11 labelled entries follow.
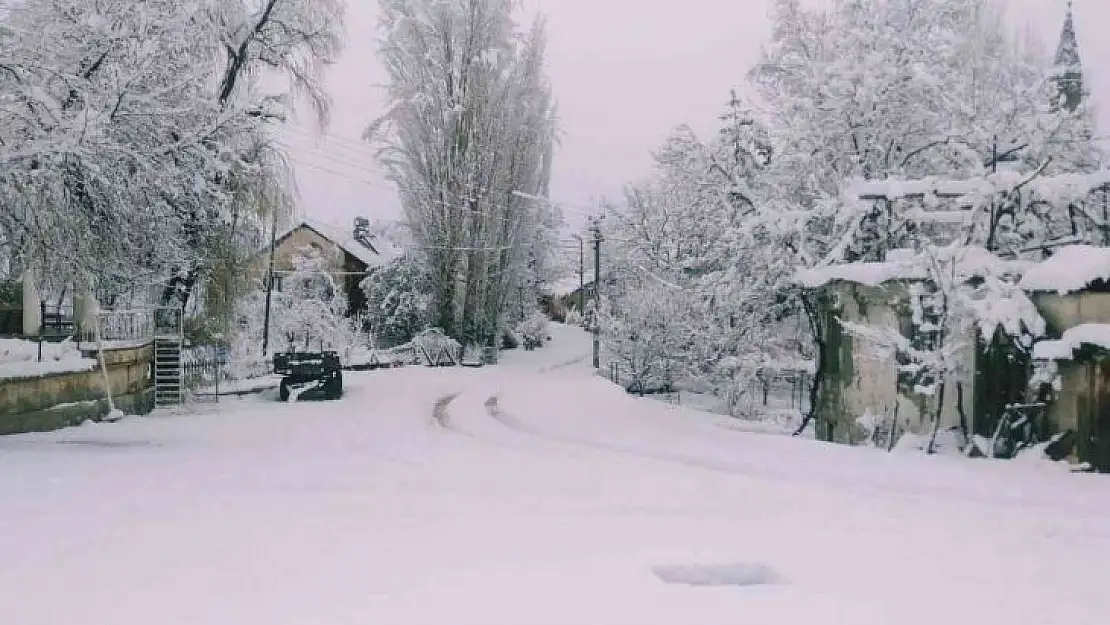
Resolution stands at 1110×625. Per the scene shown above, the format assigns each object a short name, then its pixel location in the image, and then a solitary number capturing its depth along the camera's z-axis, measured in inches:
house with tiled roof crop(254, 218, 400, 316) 2053.4
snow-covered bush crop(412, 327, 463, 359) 1438.2
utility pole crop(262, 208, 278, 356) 1246.2
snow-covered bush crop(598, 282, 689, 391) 1125.7
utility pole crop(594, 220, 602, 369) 1225.2
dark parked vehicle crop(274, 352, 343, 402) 825.5
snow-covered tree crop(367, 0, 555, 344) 1437.0
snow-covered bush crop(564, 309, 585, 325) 2480.6
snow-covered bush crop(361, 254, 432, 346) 1553.9
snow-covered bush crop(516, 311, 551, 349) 1900.8
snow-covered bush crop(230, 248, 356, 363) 1363.2
